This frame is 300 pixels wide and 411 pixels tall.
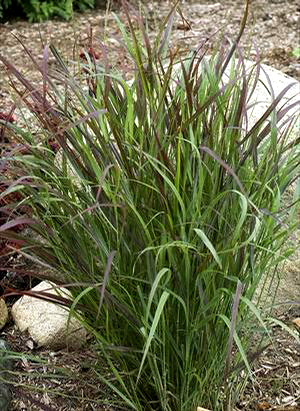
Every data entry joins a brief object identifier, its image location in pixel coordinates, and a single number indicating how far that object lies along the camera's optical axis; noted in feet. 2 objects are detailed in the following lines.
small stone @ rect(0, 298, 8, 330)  10.59
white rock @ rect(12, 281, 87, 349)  9.91
